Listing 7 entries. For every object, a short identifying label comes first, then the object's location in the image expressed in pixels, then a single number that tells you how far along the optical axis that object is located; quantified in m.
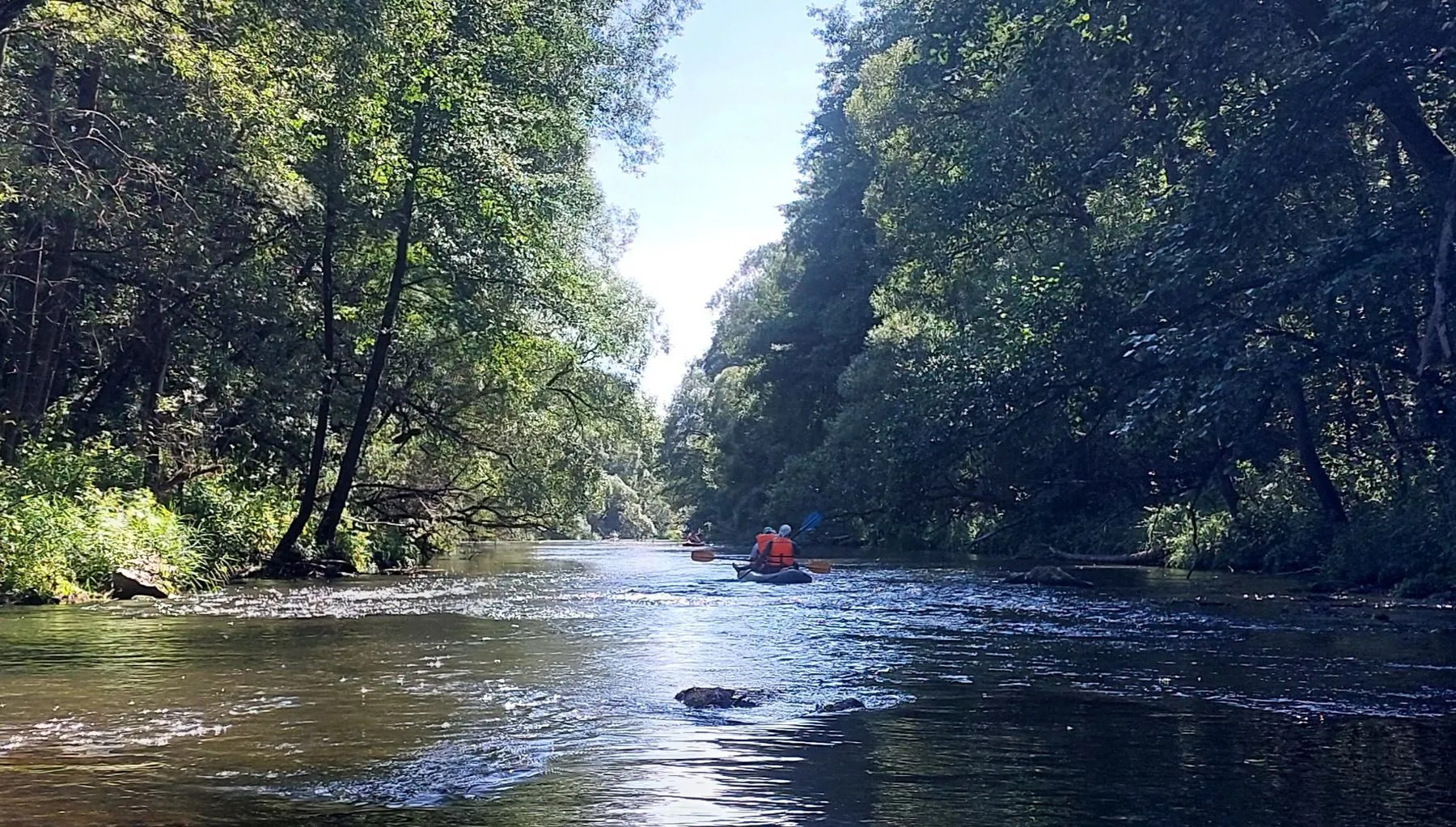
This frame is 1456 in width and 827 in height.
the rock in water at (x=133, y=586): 17.41
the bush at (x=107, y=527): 16.22
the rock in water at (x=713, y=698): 8.84
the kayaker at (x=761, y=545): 24.58
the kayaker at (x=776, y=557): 24.08
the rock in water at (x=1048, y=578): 22.47
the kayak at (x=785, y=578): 23.05
